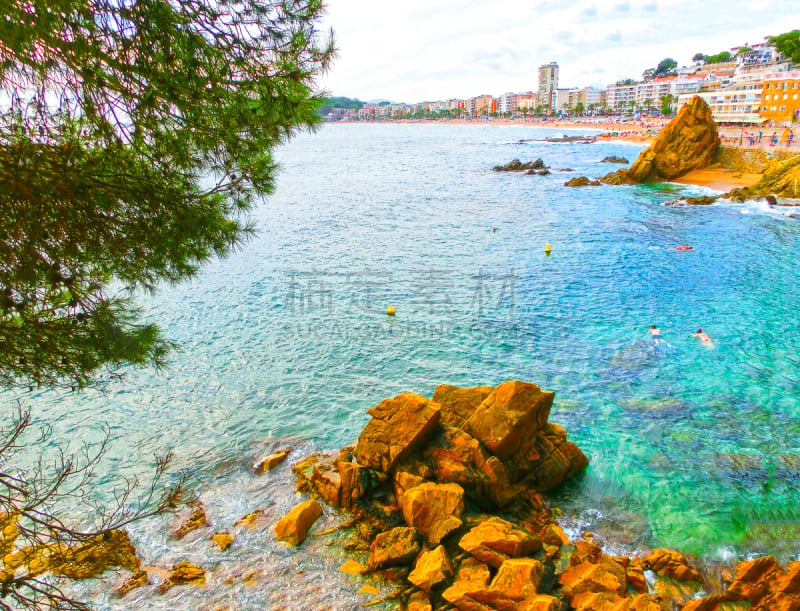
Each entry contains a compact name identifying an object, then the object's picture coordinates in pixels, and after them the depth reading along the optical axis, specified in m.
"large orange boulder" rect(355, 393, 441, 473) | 11.72
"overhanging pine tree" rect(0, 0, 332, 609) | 5.80
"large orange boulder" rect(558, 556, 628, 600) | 8.65
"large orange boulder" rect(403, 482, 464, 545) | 9.95
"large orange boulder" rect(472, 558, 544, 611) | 8.21
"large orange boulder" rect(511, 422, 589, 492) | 11.98
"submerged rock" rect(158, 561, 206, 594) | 9.58
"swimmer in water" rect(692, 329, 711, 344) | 19.99
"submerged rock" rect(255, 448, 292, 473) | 13.17
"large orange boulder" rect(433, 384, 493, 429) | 12.88
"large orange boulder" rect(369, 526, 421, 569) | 9.55
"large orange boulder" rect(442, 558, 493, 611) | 8.32
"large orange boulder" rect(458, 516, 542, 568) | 9.23
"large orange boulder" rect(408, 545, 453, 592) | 8.90
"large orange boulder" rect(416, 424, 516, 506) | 11.15
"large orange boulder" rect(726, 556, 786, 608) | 9.02
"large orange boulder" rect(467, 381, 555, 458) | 11.78
